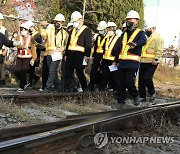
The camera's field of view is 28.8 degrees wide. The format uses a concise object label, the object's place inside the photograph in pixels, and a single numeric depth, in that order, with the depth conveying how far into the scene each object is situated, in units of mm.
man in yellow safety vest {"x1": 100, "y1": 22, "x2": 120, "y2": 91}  9820
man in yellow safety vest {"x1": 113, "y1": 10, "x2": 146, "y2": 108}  7215
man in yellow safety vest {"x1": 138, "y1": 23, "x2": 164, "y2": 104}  8615
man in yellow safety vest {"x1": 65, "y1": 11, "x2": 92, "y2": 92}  9016
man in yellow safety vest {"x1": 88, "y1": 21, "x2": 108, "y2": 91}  10289
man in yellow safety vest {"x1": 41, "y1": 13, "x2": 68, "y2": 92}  9430
